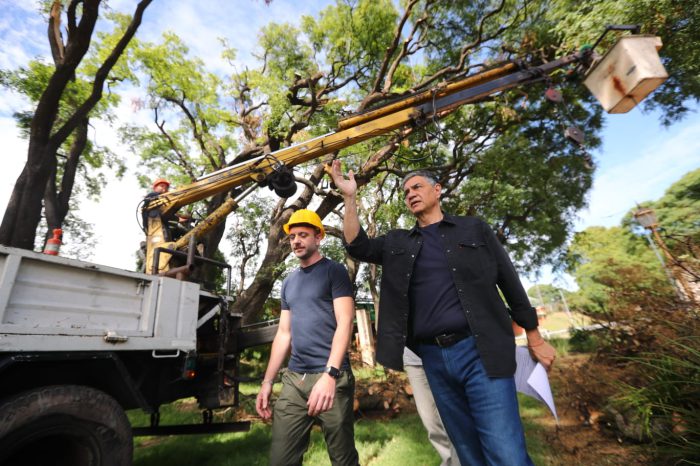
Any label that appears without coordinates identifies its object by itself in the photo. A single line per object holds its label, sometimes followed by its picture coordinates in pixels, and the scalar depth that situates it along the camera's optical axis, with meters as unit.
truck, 2.06
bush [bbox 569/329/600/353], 11.22
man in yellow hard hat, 1.96
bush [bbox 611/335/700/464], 2.40
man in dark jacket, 1.48
